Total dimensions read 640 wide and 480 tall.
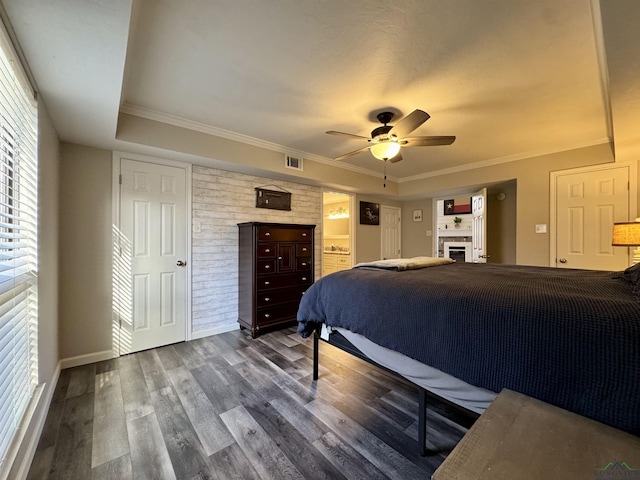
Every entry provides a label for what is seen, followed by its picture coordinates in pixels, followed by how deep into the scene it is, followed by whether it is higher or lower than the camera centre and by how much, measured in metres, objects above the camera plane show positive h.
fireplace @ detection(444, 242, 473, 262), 6.70 -0.29
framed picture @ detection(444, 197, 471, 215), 6.97 +0.89
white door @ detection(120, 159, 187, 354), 2.68 -0.14
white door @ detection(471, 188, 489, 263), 3.95 +0.20
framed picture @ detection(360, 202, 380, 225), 5.01 +0.50
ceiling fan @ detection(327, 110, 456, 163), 2.24 +0.89
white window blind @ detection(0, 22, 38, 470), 1.12 -0.08
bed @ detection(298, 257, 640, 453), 0.89 -0.41
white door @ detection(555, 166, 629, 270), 2.97 +0.28
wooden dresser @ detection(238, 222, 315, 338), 3.09 -0.41
